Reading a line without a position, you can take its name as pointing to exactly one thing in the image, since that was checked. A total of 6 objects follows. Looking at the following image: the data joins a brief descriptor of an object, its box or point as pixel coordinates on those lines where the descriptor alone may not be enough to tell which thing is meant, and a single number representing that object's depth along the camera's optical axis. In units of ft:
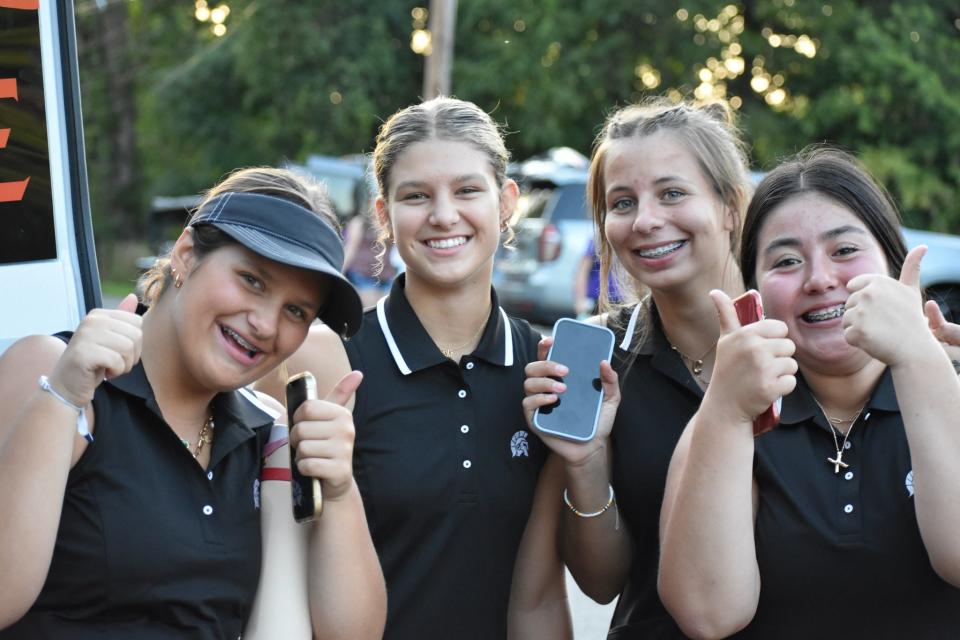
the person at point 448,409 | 10.06
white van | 10.32
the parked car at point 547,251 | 49.67
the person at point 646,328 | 10.23
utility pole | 57.16
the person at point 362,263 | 40.86
